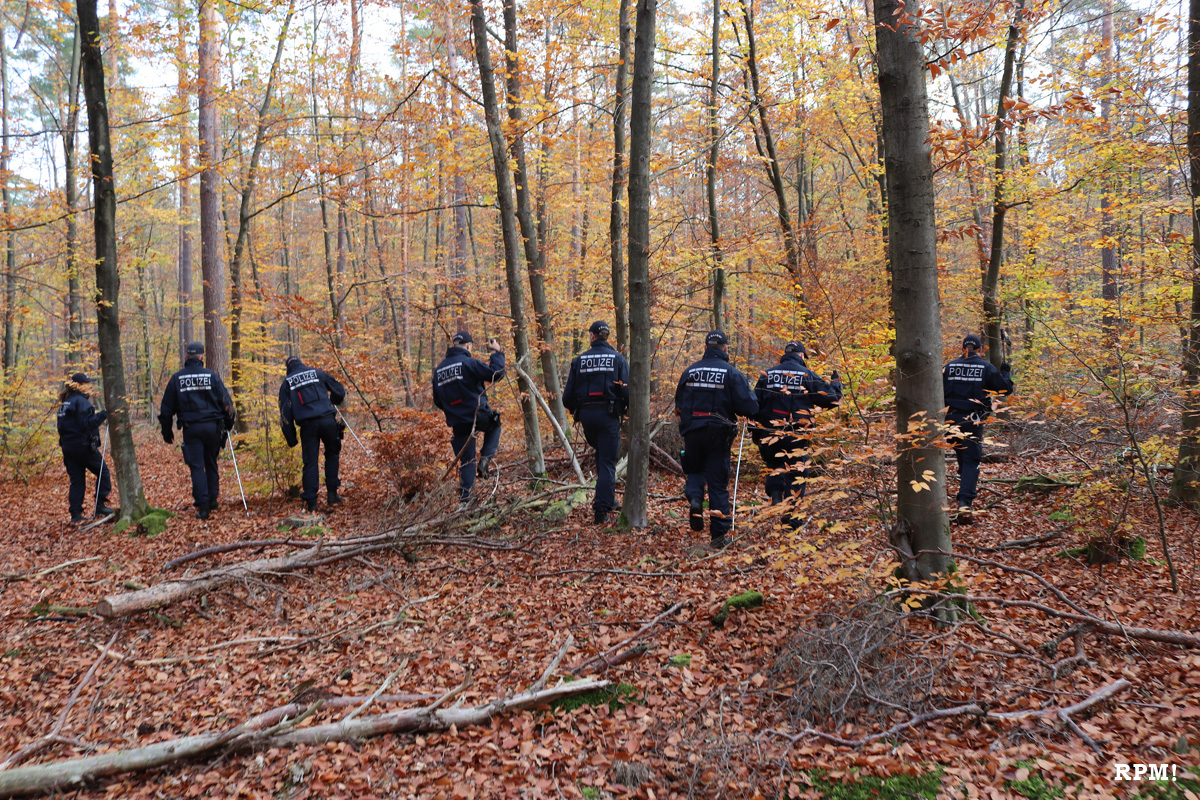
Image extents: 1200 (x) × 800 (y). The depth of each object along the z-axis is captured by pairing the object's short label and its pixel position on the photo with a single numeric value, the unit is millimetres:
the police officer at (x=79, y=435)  8781
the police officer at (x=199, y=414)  8242
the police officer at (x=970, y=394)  7199
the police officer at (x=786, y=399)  7375
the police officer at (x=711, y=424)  6715
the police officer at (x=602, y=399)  7398
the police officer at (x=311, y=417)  8266
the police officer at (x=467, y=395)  8312
